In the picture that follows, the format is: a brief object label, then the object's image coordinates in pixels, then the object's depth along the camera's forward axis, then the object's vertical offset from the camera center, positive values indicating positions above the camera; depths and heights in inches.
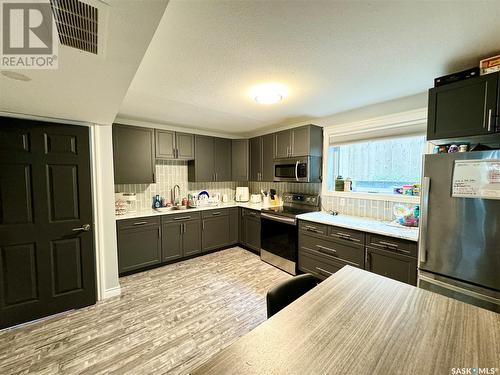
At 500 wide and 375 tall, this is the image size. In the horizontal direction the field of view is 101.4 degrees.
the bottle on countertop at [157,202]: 142.7 -17.4
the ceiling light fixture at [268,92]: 81.8 +36.3
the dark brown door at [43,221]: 77.2 -17.6
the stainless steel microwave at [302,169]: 125.5 +5.2
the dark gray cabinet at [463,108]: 59.9 +21.9
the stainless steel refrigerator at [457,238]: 56.7 -18.4
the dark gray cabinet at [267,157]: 149.1 +14.7
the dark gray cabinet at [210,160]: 155.6 +13.3
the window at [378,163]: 99.0 +8.0
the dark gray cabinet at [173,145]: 137.3 +22.7
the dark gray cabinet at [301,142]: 125.1 +22.9
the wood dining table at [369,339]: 29.2 -26.8
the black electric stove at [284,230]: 120.6 -33.3
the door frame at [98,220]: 92.4 -20.1
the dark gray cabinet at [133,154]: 122.0 +14.3
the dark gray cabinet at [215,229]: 147.4 -38.6
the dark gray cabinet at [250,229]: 148.6 -39.1
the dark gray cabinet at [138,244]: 115.6 -39.0
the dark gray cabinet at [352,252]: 79.2 -33.8
